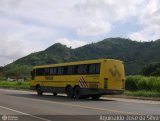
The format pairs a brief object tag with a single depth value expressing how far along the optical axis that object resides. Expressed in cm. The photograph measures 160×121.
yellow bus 1639
